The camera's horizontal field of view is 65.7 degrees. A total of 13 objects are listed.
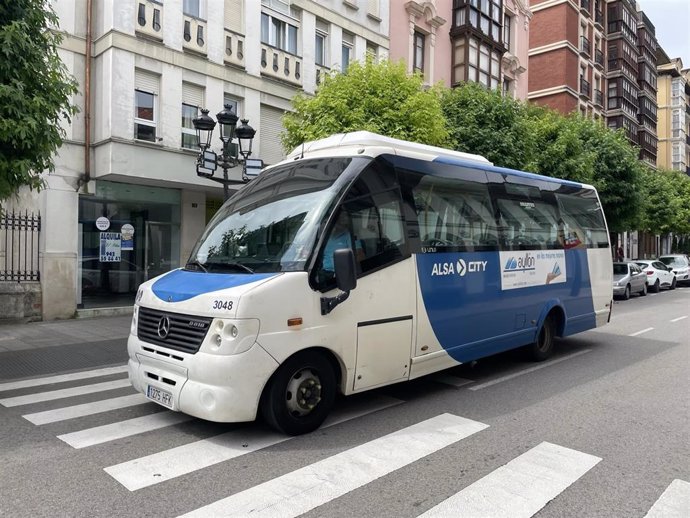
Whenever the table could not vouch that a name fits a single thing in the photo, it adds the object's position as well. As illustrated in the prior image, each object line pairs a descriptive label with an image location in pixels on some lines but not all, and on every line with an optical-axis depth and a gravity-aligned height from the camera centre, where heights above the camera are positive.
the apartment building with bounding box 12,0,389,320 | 13.11 +3.43
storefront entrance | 14.02 +0.33
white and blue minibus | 4.57 -0.34
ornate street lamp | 10.42 +2.33
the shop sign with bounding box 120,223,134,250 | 14.63 +0.44
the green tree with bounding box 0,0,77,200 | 6.40 +2.01
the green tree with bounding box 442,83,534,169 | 15.98 +3.86
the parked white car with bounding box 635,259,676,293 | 23.70 -0.93
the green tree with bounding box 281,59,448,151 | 12.53 +3.50
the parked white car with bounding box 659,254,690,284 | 27.69 -0.57
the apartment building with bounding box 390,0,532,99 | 21.84 +9.54
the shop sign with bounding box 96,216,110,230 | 14.08 +0.76
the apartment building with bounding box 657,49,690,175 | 62.53 +16.40
